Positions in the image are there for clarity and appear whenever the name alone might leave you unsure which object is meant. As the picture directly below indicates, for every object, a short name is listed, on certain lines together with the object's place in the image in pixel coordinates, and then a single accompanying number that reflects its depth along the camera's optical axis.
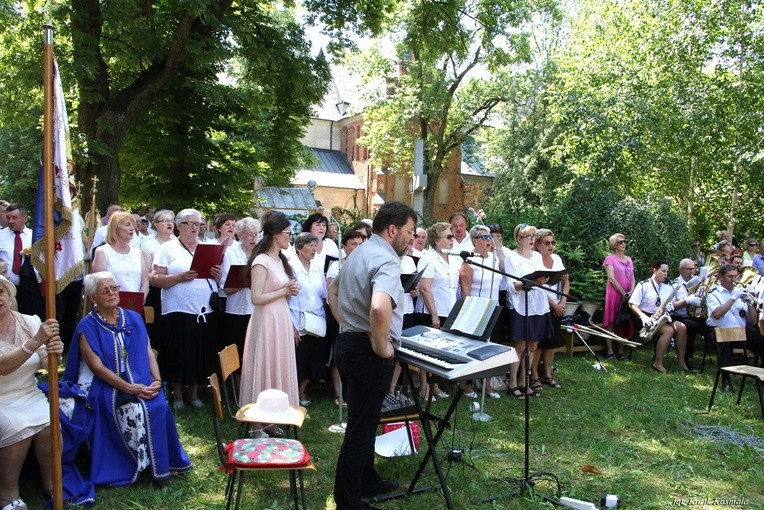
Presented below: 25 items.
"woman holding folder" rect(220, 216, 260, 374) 6.77
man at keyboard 4.00
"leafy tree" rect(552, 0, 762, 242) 17.89
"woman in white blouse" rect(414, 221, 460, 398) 7.50
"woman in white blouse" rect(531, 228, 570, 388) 8.15
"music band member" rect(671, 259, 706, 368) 10.06
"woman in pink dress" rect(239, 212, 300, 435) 5.72
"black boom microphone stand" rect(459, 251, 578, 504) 4.55
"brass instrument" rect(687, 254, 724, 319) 9.83
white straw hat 4.28
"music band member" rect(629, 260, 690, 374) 9.91
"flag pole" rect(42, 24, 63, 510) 3.94
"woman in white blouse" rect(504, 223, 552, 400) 7.82
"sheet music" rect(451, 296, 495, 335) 4.53
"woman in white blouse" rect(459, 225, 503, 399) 7.54
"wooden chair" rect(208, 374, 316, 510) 3.82
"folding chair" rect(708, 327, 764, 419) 7.13
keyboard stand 4.15
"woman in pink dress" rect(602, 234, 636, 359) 10.56
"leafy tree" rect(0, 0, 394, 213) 12.22
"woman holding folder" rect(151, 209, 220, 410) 6.43
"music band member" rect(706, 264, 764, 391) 9.23
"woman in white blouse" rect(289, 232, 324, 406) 6.74
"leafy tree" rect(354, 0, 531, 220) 33.31
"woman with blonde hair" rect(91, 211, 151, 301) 6.09
